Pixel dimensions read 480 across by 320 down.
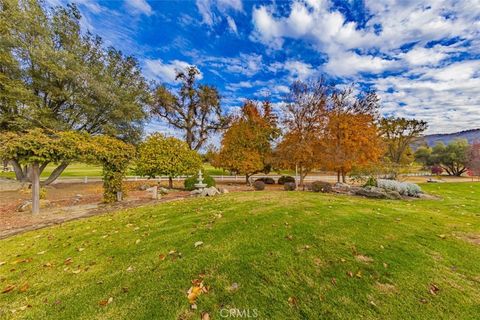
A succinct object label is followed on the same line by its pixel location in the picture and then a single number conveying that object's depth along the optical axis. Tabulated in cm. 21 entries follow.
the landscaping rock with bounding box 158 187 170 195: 1225
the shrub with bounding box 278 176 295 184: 2015
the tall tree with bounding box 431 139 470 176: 3241
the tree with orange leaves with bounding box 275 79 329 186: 1528
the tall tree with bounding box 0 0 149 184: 1171
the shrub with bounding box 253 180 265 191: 1452
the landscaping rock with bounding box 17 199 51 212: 818
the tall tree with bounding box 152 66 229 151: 2224
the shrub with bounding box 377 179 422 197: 1063
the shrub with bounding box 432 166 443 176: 3542
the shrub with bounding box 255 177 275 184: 2045
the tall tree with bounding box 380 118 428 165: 3050
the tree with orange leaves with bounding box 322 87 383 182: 1494
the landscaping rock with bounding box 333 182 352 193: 1179
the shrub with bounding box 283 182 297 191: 1411
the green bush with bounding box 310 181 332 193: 1235
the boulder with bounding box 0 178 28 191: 1334
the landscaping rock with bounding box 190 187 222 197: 1027
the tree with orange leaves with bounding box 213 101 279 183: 1848
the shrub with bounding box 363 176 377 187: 1166
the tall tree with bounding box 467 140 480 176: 2077
